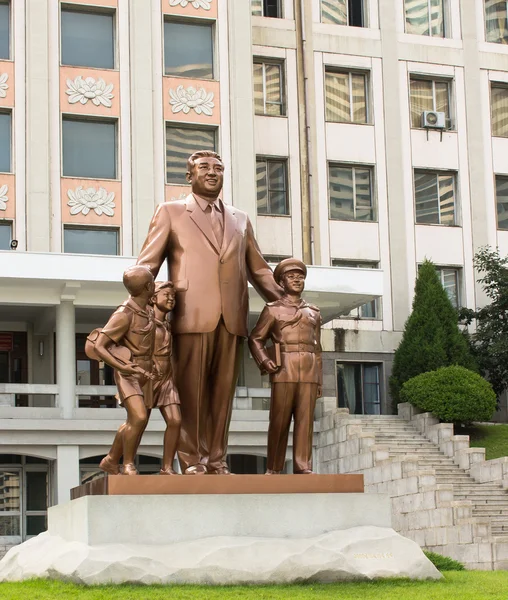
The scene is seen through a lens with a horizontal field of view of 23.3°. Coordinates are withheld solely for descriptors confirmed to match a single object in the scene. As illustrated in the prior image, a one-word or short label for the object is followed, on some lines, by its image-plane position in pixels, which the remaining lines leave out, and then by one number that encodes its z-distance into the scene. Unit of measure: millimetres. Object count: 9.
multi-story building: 27344
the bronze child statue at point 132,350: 11055
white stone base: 10078
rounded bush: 28891
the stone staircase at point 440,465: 23562
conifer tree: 31922
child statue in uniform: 11766
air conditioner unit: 35812
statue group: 11117
